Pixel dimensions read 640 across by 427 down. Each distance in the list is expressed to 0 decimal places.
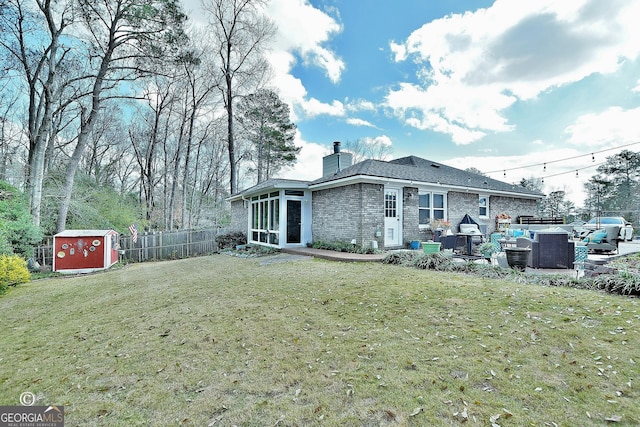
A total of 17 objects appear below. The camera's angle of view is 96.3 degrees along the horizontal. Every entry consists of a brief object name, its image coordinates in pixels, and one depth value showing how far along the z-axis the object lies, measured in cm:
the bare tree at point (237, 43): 1812
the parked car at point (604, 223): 1279
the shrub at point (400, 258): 779
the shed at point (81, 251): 1011
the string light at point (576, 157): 1264
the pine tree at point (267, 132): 2172
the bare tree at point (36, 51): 1024
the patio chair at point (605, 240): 852
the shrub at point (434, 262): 701
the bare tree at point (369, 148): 2942
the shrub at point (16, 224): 775
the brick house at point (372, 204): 1023
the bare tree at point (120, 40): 1131
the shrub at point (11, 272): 691
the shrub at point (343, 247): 966
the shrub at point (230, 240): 1548
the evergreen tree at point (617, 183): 2311
